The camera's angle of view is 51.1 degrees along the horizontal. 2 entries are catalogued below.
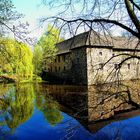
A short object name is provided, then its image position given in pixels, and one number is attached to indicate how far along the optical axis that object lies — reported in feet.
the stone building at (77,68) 52.58
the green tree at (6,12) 24.42
